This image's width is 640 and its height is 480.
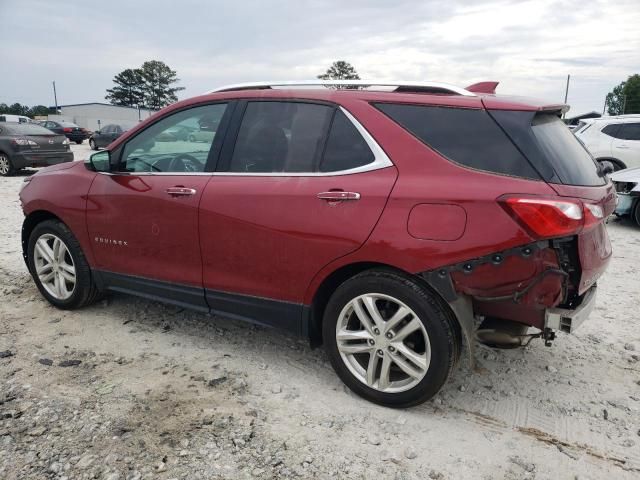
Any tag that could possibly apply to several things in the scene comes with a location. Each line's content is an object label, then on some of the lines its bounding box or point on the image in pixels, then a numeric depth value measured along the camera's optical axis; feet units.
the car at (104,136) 87.11
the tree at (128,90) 289.12
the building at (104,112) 225.76
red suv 8.28
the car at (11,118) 122.50
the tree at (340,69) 203.81
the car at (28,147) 44.70
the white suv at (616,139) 36.86
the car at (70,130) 100.32
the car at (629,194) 27.22
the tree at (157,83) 286.87
